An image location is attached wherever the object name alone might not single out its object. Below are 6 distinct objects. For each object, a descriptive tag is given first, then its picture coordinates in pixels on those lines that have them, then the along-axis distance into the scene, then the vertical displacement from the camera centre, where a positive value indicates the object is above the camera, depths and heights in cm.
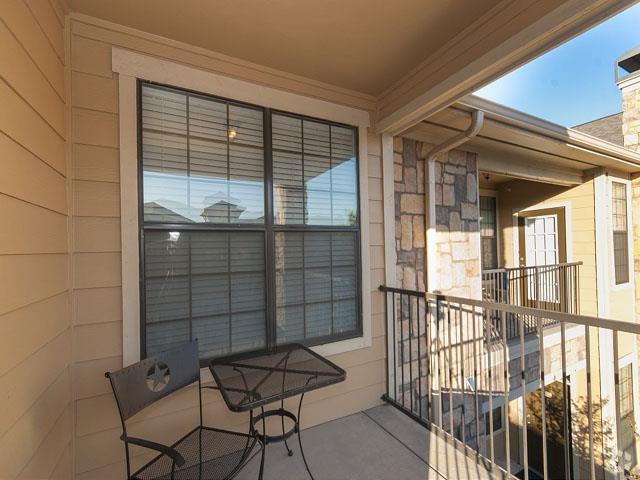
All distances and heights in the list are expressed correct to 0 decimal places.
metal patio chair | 132 -81
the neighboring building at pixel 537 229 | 291 +19
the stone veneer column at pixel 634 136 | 527 +186
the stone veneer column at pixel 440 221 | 281 +23
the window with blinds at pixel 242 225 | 183 +14
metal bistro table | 143 -73
